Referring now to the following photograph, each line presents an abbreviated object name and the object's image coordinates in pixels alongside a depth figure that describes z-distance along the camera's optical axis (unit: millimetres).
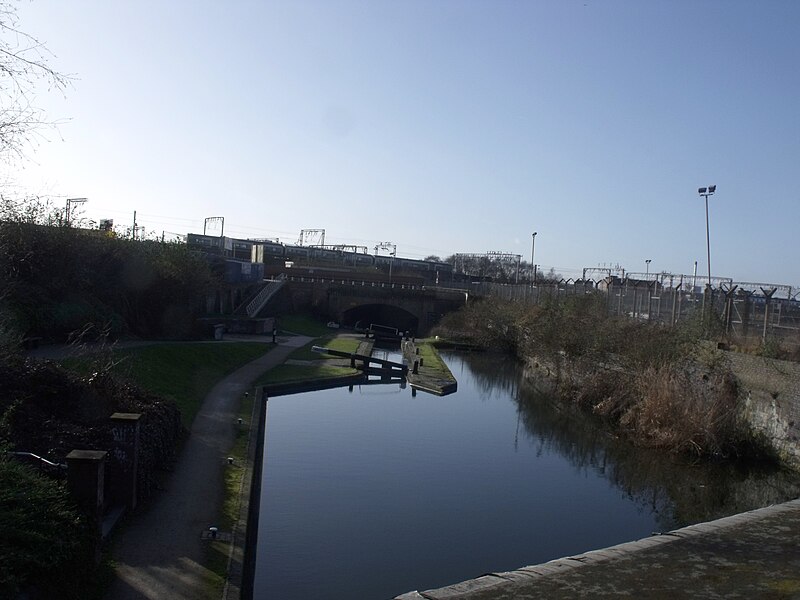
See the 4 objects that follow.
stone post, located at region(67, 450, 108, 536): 9719
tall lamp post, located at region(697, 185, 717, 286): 37488
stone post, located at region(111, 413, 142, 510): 11911
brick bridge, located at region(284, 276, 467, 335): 66938
